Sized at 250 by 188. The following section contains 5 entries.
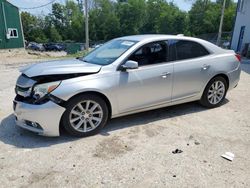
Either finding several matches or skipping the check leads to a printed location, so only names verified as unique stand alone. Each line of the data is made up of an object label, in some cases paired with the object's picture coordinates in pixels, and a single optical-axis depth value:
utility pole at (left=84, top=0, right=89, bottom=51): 19.27
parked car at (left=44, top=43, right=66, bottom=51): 43.68
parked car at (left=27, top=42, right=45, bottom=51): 39.69
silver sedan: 3.41
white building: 18.62
